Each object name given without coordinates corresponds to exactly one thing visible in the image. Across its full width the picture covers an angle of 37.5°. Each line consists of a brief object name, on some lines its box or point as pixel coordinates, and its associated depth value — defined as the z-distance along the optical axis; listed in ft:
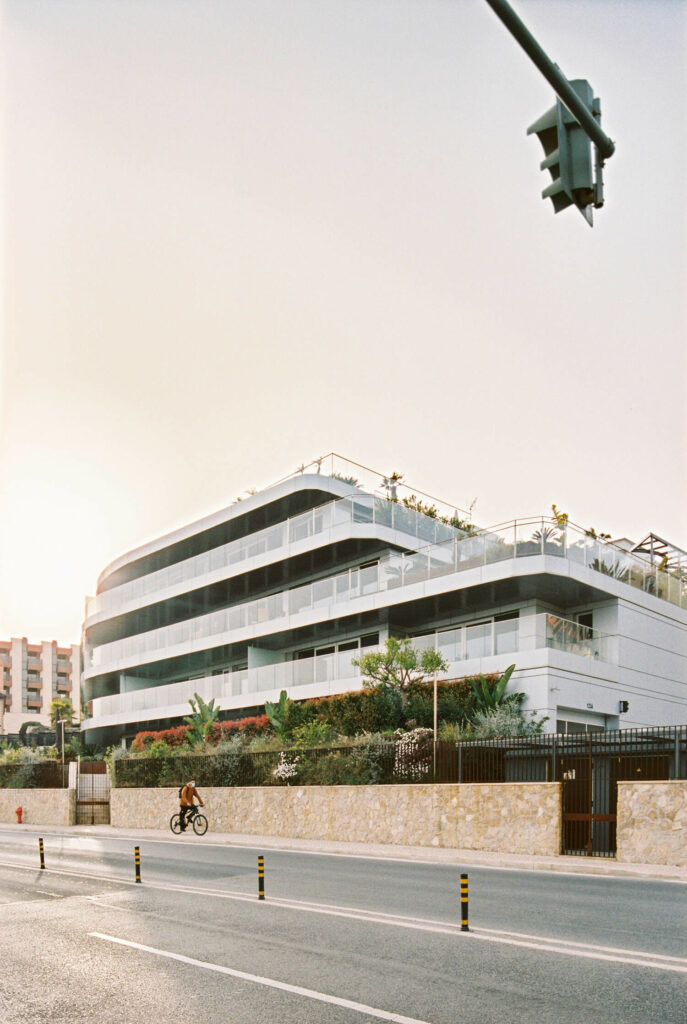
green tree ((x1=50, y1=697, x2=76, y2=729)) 323.08
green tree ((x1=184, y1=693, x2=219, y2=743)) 137.28
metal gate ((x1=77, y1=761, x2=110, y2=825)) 136.56
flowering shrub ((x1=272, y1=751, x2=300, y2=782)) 99.25
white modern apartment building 108.99
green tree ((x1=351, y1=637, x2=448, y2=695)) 105.29
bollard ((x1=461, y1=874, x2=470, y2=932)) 33.86
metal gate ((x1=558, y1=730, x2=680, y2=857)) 66.59
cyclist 96.73
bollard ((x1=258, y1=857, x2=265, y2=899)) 44.88
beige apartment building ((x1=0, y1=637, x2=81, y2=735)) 437.99
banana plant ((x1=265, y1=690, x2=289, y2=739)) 118.52
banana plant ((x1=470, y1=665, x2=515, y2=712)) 103.24
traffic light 23.40
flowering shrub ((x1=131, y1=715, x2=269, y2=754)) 128.98
